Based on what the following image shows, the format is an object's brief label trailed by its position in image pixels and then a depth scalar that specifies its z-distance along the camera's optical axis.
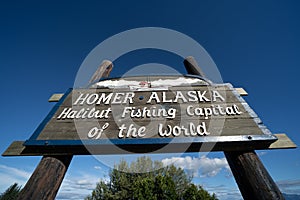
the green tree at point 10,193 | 34.03
